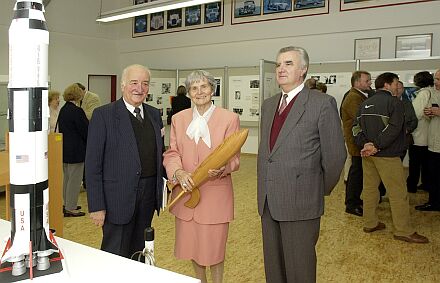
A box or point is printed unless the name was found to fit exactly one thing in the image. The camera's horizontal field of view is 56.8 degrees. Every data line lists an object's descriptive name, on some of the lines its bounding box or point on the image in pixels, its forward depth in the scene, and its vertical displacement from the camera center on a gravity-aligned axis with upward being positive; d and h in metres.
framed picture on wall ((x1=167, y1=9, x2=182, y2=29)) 10.81 +2.47
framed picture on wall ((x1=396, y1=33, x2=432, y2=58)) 7.43 +1.31
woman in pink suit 2.43 -0.40
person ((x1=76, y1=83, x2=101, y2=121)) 5.73 +0.08
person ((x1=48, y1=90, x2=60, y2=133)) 5.05 +0.02
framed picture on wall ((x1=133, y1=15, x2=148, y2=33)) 11.46 +2.44
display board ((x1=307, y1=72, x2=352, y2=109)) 7.74 +0.62
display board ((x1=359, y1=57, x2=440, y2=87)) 6.84 +0.86
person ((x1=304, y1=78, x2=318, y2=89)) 5.89 +0.44
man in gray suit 2.24 -0.27
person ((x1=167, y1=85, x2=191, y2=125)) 8.21 +0.18
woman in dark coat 4.80 -0.34
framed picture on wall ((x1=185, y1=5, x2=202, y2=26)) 10.40 +2.47
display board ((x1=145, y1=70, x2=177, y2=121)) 10.35 +0.56
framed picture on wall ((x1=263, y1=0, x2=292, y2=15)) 8.95 +2.39
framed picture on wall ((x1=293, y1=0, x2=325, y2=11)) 8.52 +2.32
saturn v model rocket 1.52 -0.09
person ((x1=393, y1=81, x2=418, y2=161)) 4.83 -0.05
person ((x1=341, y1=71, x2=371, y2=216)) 4.74 -0.22
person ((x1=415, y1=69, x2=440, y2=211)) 4.87 -0.36
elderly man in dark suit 2.39 -0.32
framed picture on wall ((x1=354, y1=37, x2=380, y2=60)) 7.93 +1.31
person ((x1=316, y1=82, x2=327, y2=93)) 6.06 +0.40
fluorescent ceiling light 7.31 +1.98
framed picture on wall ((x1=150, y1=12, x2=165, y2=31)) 11.18 +2.46
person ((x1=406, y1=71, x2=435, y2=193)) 5.05 -0.26
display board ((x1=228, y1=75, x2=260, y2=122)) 9.30 +0.38
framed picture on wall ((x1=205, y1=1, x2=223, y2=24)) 10.01 +2.46
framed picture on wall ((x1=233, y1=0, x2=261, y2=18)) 9.42 +2.45
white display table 1.50 -0.62
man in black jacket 3.96 -0.27
